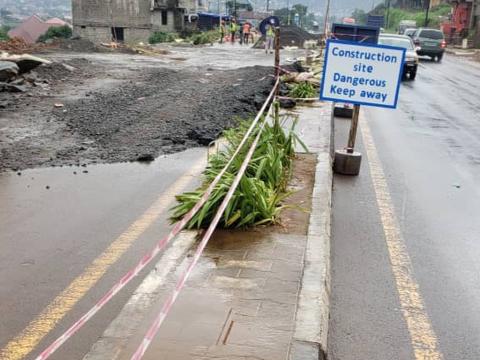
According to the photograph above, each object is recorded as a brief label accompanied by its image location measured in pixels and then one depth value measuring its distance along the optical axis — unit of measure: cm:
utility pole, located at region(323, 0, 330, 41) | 2968
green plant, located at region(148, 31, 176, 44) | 5709
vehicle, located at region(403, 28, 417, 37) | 3982
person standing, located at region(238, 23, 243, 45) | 4668
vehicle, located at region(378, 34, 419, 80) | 2181
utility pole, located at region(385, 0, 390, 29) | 9573
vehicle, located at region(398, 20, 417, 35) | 6296
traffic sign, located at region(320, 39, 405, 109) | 737
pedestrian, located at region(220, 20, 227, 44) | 4898
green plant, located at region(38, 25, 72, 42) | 7250
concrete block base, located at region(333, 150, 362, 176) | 795
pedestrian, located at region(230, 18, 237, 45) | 4782
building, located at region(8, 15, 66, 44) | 8702
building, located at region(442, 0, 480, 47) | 5622
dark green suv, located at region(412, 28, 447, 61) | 3431
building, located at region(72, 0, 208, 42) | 6262
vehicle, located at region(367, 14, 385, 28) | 5981
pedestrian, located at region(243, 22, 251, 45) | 4725
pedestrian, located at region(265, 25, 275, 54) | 3474
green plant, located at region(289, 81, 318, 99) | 1440
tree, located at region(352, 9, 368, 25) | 12325
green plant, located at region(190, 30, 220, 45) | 4702
